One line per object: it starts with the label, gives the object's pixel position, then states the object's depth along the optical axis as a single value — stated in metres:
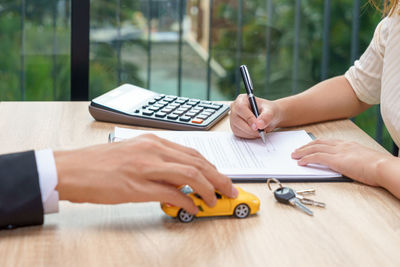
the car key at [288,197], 0.83
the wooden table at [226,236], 0.68
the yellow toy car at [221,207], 0.78
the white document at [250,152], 0.95
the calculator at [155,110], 1.22
